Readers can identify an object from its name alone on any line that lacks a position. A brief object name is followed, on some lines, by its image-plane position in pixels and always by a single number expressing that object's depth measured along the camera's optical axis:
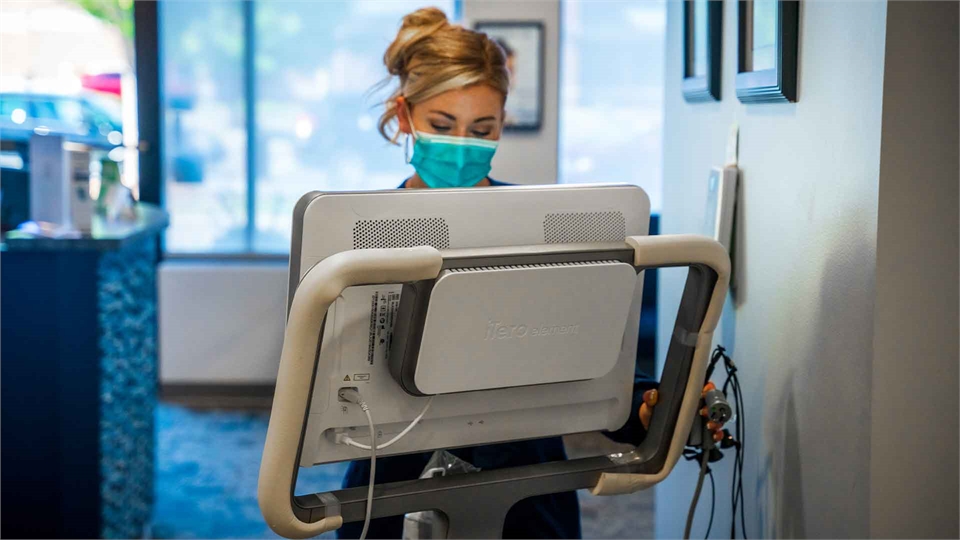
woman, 1.67
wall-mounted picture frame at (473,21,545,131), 5.11
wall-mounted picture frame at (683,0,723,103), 2.00
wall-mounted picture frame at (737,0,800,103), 1.53
